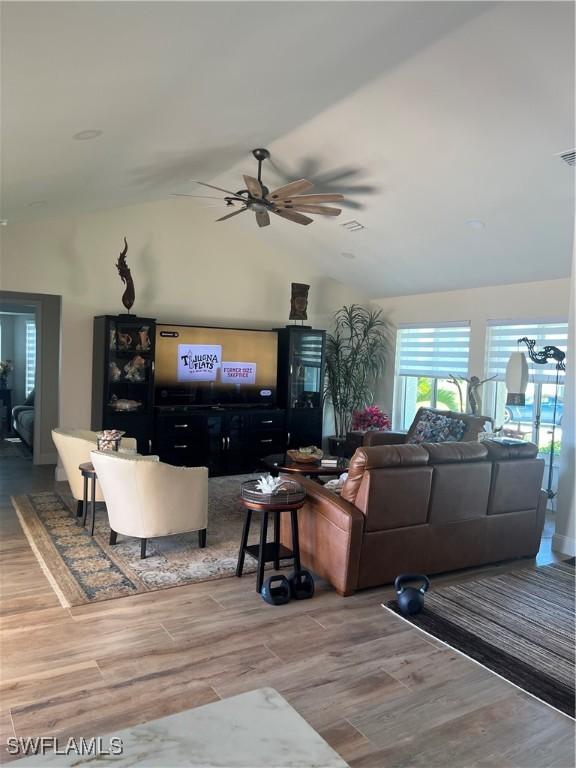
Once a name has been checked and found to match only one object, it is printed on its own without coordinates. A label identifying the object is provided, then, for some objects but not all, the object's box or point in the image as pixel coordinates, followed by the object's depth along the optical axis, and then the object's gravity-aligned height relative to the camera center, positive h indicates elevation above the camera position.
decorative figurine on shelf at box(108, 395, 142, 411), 6.46 -0.51
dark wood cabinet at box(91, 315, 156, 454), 6.45 -0.19
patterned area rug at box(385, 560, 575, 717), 2.83 -1.46
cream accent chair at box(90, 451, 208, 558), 4.03 -0.97
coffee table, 4.80 -0.86
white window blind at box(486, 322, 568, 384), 5.97 +0.34
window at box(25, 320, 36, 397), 10.27 +0.03
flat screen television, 6.98 -0.05
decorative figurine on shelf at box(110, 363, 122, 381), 6.48 -0.16
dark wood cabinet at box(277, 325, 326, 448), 7.62 -0.22
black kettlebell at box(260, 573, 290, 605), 3.51 -1.40
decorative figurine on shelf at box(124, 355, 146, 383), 6.58 -0.12
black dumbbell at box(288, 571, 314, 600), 3.60 -1.38
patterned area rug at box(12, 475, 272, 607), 3.72 -1.45
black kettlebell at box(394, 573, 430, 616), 3.40 -1.35
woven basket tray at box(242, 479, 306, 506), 3.62 -0.83
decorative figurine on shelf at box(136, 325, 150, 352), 6.60 +0.24
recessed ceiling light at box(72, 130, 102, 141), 3.43 +1.35
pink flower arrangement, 6.84 -0.63
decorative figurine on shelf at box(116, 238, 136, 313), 6.43 +0.90
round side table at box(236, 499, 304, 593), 3.62 -1.20
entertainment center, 6.55 -0.34
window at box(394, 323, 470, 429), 7.14 +0.04
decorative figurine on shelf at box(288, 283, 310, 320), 7.54 +0.84
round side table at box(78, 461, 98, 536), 4.68 -0.99
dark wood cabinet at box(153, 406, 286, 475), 6.75 -0.91
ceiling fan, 4.51 +1.36
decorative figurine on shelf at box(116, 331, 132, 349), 6.49 +0.21
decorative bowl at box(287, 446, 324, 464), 5.10 -0.81
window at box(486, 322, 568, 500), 5.99 -0.19
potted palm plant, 8.16 +0.12
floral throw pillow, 6.00 -0.63
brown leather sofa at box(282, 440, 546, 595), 3.66 -0.98
